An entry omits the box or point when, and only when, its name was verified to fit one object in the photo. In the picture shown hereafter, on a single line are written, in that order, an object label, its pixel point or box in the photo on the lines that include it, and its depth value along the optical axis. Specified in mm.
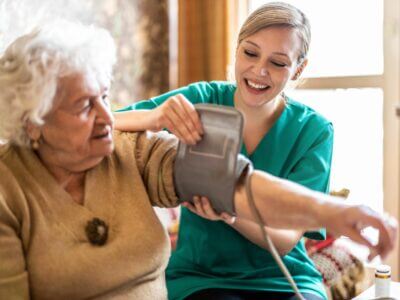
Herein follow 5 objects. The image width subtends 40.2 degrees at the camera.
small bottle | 1795
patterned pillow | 2547
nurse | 1698
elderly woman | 1236
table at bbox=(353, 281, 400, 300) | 1869
